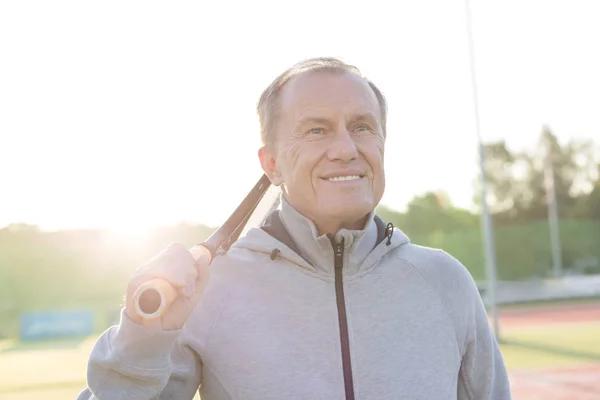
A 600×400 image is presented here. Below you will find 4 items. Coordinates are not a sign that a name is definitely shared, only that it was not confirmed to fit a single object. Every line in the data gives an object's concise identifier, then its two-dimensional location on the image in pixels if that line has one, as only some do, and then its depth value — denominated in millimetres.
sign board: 23062
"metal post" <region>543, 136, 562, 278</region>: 32469
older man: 1957
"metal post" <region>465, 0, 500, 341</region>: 15938
